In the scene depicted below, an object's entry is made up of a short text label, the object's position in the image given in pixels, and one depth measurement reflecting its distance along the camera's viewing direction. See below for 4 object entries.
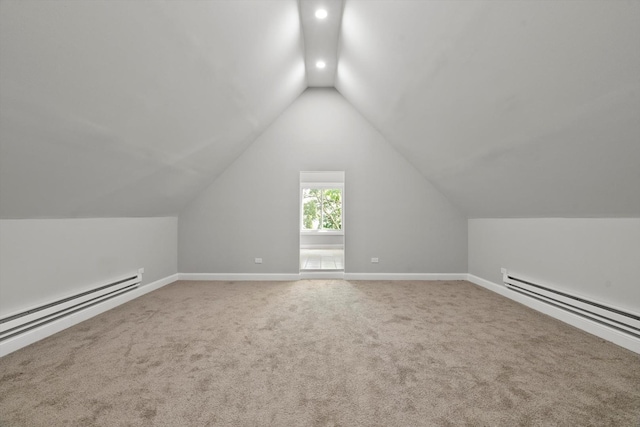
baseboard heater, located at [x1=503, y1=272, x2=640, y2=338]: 2.46
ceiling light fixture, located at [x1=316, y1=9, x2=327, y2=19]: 3.22
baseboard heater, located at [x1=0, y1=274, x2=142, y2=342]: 2.35
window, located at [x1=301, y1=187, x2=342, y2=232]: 10.02
